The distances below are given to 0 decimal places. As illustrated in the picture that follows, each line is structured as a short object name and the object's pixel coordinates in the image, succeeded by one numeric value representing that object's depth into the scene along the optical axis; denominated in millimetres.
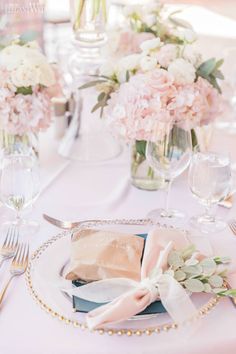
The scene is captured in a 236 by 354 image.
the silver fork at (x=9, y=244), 935
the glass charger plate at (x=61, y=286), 745
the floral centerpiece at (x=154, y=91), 1090
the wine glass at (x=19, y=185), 1014
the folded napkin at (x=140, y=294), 726
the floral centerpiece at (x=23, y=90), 1178
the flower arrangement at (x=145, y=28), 1349
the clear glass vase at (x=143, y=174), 1235
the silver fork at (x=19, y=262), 882
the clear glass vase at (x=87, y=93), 1382
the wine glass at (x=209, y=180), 1039
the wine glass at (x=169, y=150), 1073
